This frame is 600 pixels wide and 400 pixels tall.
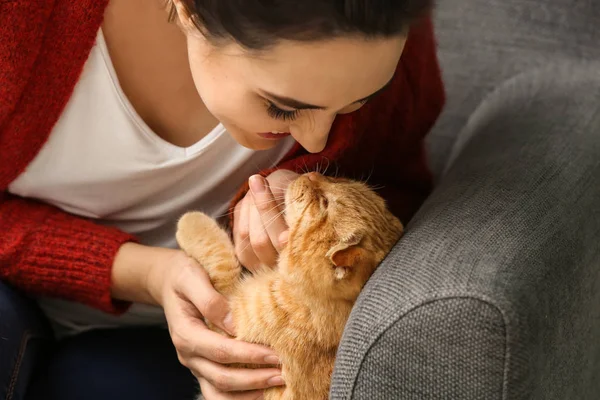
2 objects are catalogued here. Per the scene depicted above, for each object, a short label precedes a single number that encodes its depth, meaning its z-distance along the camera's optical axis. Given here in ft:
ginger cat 3.12
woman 2.86
